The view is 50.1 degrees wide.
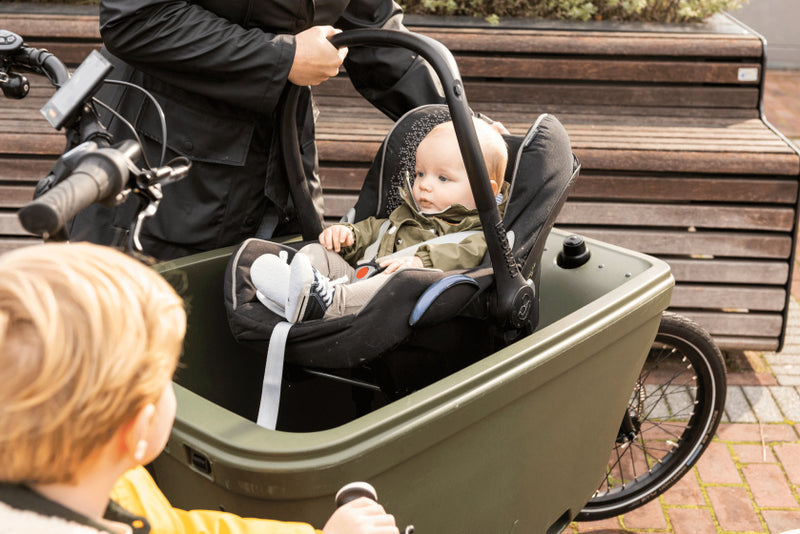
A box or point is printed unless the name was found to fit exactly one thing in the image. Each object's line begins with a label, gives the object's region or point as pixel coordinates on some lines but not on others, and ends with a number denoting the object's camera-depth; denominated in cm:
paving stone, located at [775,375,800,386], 345
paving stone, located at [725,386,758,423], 321
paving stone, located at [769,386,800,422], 323
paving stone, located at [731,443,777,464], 295
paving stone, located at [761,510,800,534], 262
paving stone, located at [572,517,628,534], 266
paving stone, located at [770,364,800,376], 353
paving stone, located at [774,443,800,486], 287
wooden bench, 334
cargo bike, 136
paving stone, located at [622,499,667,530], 267
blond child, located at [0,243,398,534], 82
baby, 202
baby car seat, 167
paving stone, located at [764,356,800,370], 361
